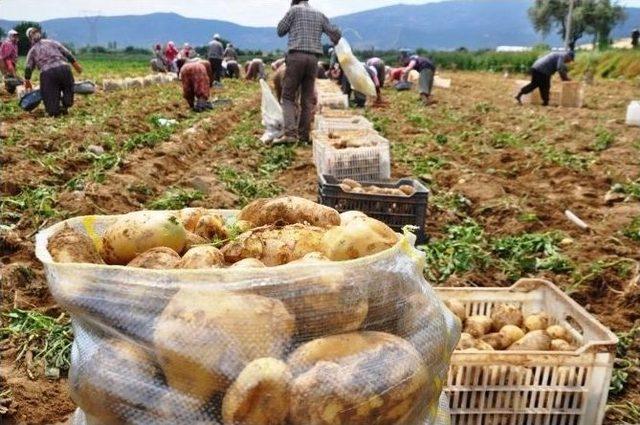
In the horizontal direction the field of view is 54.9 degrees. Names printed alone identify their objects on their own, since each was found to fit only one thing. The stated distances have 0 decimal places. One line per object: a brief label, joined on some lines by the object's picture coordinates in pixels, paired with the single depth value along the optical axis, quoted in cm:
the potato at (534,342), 295
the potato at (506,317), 326
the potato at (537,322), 316
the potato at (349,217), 233
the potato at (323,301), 174
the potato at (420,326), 193
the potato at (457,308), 326
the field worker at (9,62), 1591
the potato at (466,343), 295
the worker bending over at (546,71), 1542
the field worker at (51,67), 1165
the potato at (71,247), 203
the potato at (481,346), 292
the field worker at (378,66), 1849
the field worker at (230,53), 3102
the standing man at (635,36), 3488
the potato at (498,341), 310
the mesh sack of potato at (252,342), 167
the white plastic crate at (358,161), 598
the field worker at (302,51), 896
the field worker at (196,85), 1395
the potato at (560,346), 290
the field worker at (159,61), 2878
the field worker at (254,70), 2919
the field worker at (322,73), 2320
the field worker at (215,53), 2228
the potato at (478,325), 315
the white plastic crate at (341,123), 809
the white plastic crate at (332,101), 1332
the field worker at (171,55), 2898
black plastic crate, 471
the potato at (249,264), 196
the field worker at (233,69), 3014
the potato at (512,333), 310
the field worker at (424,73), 1725
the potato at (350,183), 497
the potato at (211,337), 166
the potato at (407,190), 491
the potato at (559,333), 302
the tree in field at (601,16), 6862
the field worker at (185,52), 2546
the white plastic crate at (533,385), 262
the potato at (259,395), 164
